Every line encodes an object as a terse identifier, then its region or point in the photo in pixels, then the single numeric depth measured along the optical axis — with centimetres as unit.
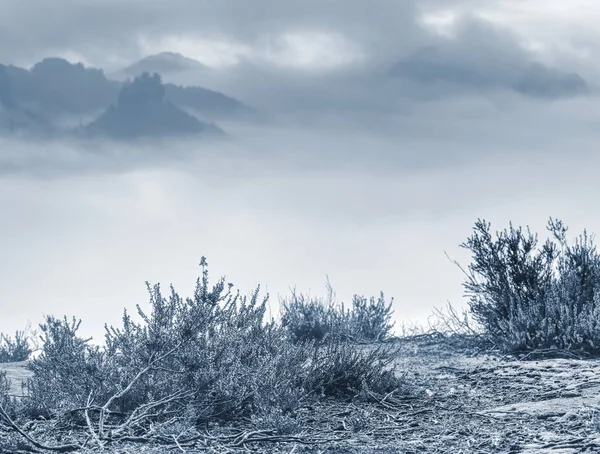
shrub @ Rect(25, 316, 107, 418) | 1603
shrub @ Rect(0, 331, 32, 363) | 3200
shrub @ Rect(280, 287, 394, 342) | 2775
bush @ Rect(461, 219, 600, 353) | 2254
